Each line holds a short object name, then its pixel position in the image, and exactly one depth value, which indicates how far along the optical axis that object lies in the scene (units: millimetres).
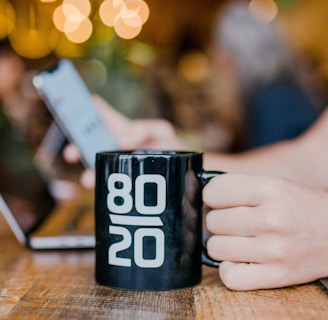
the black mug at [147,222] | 558
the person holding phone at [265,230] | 570
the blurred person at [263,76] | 2189
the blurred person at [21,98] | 2455
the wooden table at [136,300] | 493
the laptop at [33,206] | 794
